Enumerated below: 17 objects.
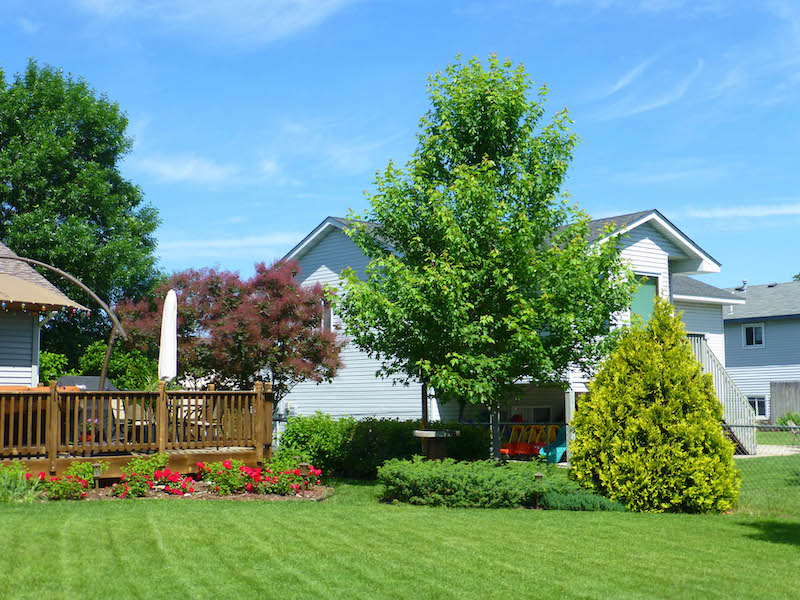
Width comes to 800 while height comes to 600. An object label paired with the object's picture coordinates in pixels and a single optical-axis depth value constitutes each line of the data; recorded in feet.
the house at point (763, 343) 118.21
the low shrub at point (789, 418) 99.83
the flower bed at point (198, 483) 37.29
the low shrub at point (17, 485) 35.09
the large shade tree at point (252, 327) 56.13
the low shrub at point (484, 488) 36.81
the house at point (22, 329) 57.47
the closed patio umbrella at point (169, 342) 43.80
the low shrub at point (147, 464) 39.01
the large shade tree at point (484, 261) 41.86
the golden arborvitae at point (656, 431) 35.70
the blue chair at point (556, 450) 61.41
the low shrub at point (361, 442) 52.44
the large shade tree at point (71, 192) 95.04
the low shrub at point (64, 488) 36.70
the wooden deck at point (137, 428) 38.86
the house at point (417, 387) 70.08
